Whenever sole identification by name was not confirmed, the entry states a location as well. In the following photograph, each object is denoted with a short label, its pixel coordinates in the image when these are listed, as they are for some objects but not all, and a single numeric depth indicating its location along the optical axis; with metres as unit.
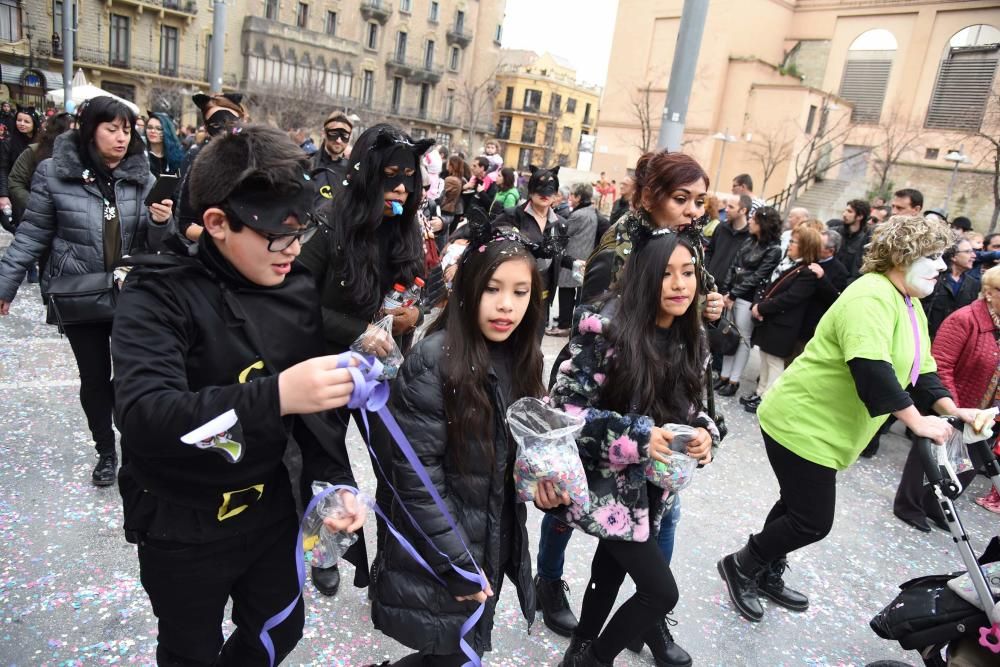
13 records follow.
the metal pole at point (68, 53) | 13.59
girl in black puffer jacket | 1.98
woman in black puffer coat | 3.21
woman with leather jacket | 6.52
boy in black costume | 1.39
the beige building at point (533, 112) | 64.56
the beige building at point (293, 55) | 34.69
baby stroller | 2.25
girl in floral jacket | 2.30
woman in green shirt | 2.77
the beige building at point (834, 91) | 26.95
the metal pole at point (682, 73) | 6.24
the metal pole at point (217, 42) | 13.55
